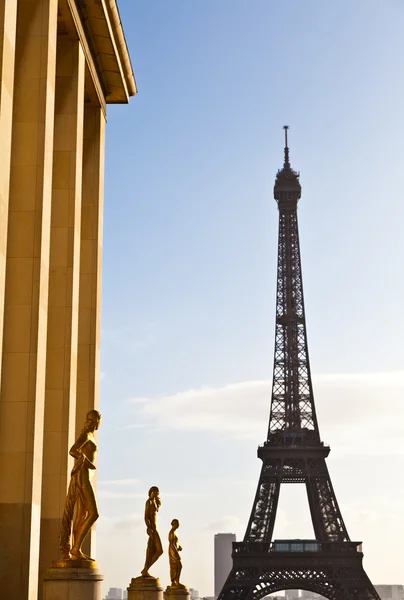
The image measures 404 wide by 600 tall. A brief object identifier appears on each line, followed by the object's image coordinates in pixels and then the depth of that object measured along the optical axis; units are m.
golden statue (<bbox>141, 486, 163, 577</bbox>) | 32.31
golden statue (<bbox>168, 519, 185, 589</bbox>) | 38.22
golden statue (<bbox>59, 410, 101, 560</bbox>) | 19.12
